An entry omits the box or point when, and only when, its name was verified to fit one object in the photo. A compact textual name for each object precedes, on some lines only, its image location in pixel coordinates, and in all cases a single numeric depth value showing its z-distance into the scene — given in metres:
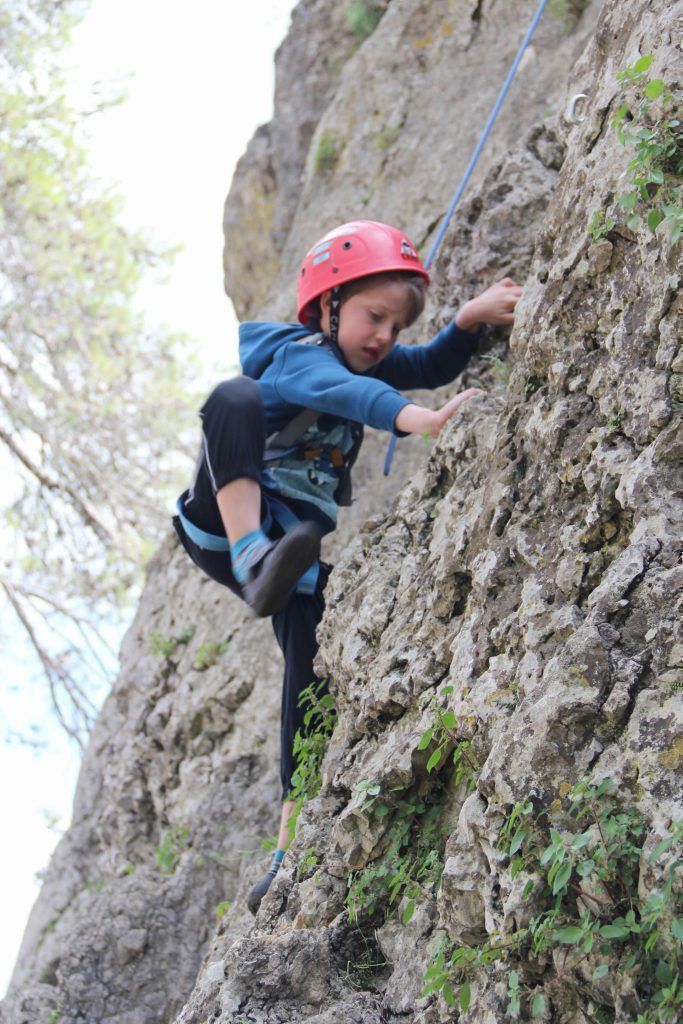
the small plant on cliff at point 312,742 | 3.70
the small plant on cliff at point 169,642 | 6.38
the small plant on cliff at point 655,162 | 2.77
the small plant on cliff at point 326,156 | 8.22
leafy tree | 11.28
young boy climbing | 3.64
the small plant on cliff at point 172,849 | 5.14
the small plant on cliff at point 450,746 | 2.62
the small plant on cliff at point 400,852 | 2.78
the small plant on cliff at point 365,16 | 8.89
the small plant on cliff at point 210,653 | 5.89
